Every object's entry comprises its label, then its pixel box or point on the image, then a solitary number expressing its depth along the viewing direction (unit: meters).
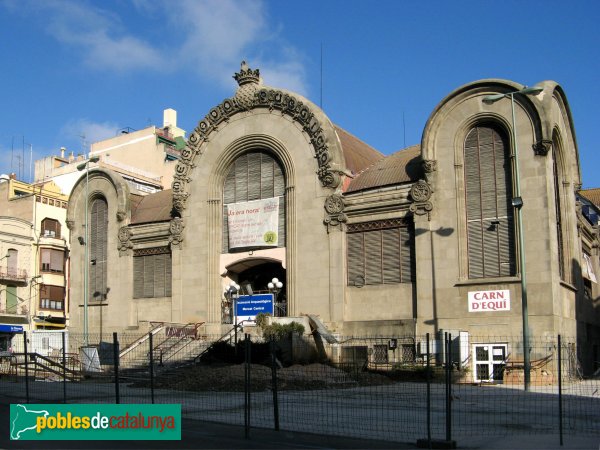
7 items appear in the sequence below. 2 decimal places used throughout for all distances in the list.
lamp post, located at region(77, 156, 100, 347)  44.28
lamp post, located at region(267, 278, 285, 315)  40.12
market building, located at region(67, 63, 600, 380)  35.38
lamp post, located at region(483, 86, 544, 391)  28.90
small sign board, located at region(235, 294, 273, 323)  38.41
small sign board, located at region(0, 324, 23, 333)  60.28
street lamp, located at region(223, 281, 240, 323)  44.12
